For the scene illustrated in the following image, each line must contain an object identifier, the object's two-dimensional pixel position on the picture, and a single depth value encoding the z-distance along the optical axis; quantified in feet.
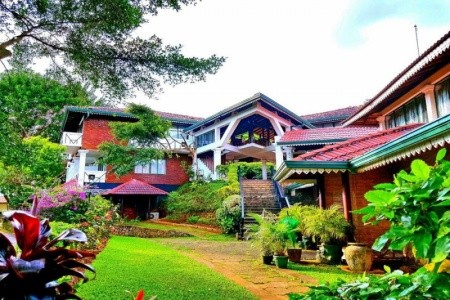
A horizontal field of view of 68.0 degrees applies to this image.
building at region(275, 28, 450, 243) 18.45
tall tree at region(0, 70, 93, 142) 80.74
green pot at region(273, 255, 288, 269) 22.56
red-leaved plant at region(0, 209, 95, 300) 4.04
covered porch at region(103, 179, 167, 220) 71.46
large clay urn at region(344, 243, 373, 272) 20.77
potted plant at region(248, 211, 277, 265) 23.90
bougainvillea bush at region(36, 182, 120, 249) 34.22
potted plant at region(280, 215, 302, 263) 24.26
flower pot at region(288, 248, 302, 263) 24.95
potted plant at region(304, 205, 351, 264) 24.26
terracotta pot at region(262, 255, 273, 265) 24.13
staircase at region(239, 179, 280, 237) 49.12
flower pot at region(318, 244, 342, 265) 24.41
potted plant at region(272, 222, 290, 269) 23.49
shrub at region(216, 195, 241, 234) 50.29
